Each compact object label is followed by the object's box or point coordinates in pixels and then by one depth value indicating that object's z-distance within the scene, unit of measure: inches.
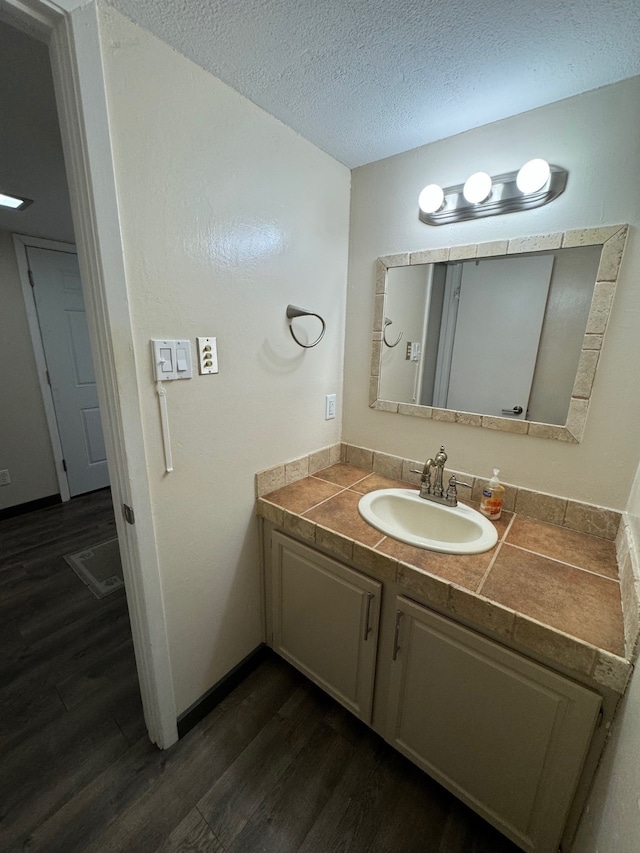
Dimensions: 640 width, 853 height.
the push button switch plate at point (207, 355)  43.3
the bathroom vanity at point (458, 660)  31.9
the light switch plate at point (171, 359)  38.7
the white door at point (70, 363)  106.4
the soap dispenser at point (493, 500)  49.1
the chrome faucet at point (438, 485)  52.3
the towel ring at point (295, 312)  53.3
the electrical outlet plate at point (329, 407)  65.8
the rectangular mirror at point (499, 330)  43.4
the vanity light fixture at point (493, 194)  42.6
